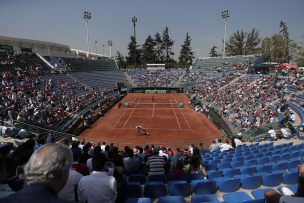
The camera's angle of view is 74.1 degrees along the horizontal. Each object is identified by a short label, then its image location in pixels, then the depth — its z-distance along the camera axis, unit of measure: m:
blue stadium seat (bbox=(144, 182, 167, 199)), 5.54
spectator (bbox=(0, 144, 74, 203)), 1.54
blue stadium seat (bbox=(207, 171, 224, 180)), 6.90
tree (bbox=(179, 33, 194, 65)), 92.23
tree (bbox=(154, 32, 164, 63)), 90.79
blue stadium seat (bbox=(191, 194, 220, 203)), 4.68
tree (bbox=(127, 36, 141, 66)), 87.33
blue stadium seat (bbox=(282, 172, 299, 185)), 6.00
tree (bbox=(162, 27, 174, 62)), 91.49
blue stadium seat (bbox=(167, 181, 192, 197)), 5.62
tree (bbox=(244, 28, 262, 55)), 81.25
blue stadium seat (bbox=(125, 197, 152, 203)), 4.44
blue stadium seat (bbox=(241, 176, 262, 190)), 6.02
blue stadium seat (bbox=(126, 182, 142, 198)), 5.47
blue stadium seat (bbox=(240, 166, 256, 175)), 7.07
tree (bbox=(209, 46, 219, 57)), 103.25
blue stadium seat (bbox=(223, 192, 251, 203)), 4.51
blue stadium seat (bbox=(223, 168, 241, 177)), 7.03
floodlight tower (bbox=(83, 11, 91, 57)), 54.89
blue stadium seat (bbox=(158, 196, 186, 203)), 4.46
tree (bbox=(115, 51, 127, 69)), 94.64
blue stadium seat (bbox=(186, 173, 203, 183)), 6.92
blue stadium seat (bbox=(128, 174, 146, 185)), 6.53
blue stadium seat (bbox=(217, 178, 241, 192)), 5.87
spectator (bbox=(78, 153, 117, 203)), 3.07
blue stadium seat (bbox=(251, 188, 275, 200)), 4.64
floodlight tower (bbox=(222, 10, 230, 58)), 56.03
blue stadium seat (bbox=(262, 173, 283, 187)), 6.06
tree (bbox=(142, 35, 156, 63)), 87.68
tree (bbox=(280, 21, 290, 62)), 65.35
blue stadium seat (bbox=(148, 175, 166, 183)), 6.50
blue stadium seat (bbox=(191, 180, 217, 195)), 5.64
